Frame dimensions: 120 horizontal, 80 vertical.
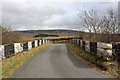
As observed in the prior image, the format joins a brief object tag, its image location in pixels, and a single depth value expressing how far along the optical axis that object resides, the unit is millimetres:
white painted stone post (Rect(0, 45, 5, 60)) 6405
